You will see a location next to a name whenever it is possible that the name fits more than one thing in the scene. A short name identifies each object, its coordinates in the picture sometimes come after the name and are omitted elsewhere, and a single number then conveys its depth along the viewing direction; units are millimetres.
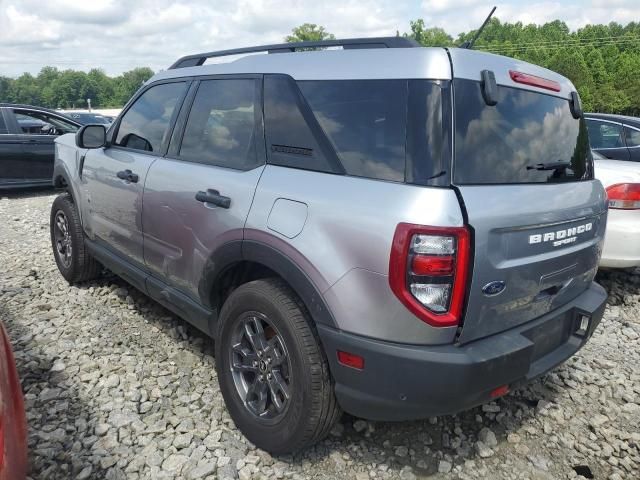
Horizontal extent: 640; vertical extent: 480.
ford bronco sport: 1906
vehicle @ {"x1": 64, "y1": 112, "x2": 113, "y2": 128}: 17803
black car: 8766
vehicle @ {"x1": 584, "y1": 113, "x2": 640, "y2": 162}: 5309
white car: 4195
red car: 1444
